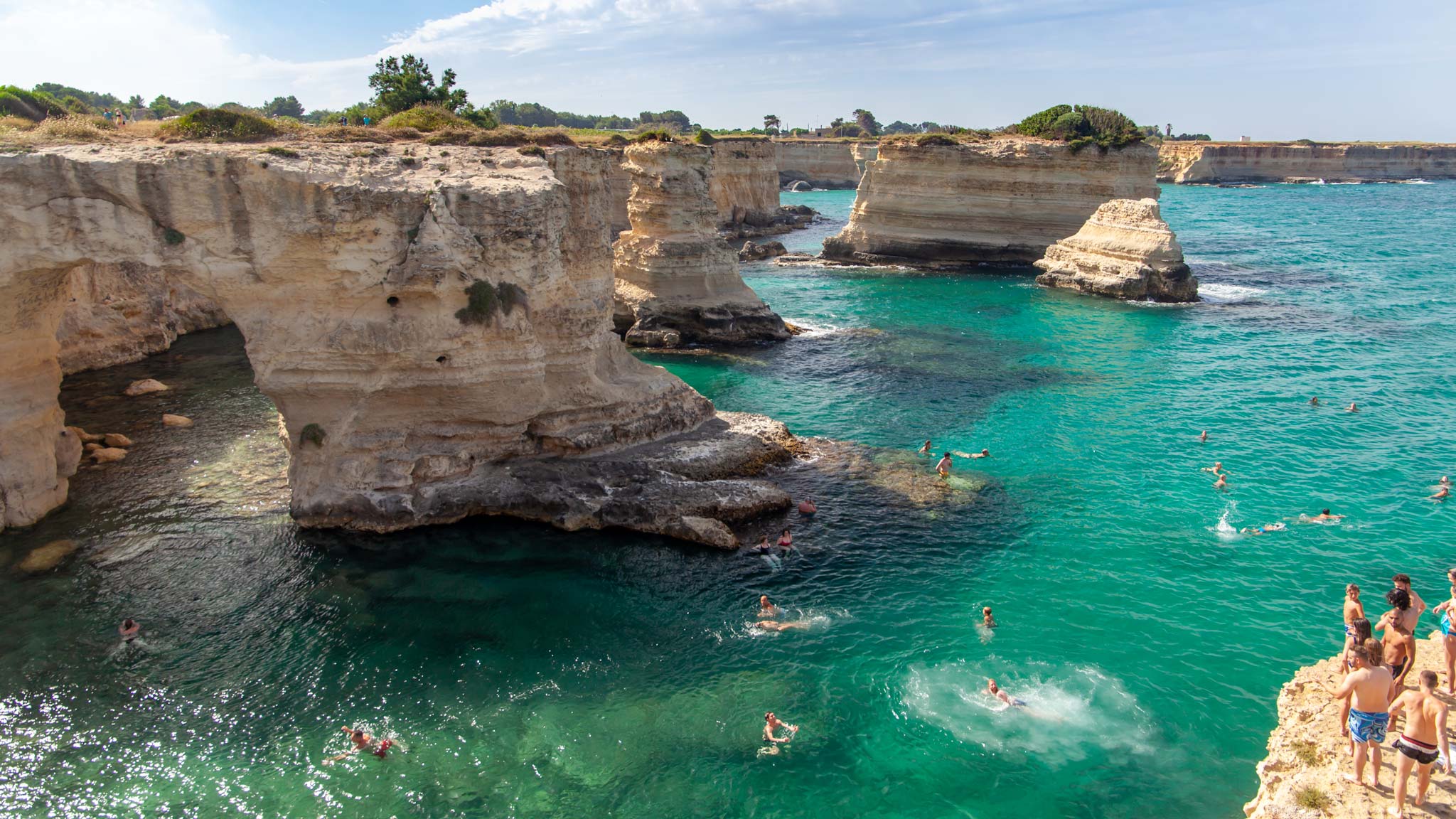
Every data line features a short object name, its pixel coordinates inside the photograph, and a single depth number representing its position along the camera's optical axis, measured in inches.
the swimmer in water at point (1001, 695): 573.9
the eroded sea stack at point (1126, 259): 1868.8
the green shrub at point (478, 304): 797.2
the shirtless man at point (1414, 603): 454.3
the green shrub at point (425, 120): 1058.1
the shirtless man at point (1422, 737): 361.1
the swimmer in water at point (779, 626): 660.1
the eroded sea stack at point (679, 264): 1529.3
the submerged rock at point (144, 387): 1139.9
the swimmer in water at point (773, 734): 535.5
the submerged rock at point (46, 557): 709.3
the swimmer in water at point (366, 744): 528.4
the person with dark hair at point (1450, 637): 454.9
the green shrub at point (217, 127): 818.2
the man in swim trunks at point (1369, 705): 383.9
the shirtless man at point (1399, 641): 432.8
